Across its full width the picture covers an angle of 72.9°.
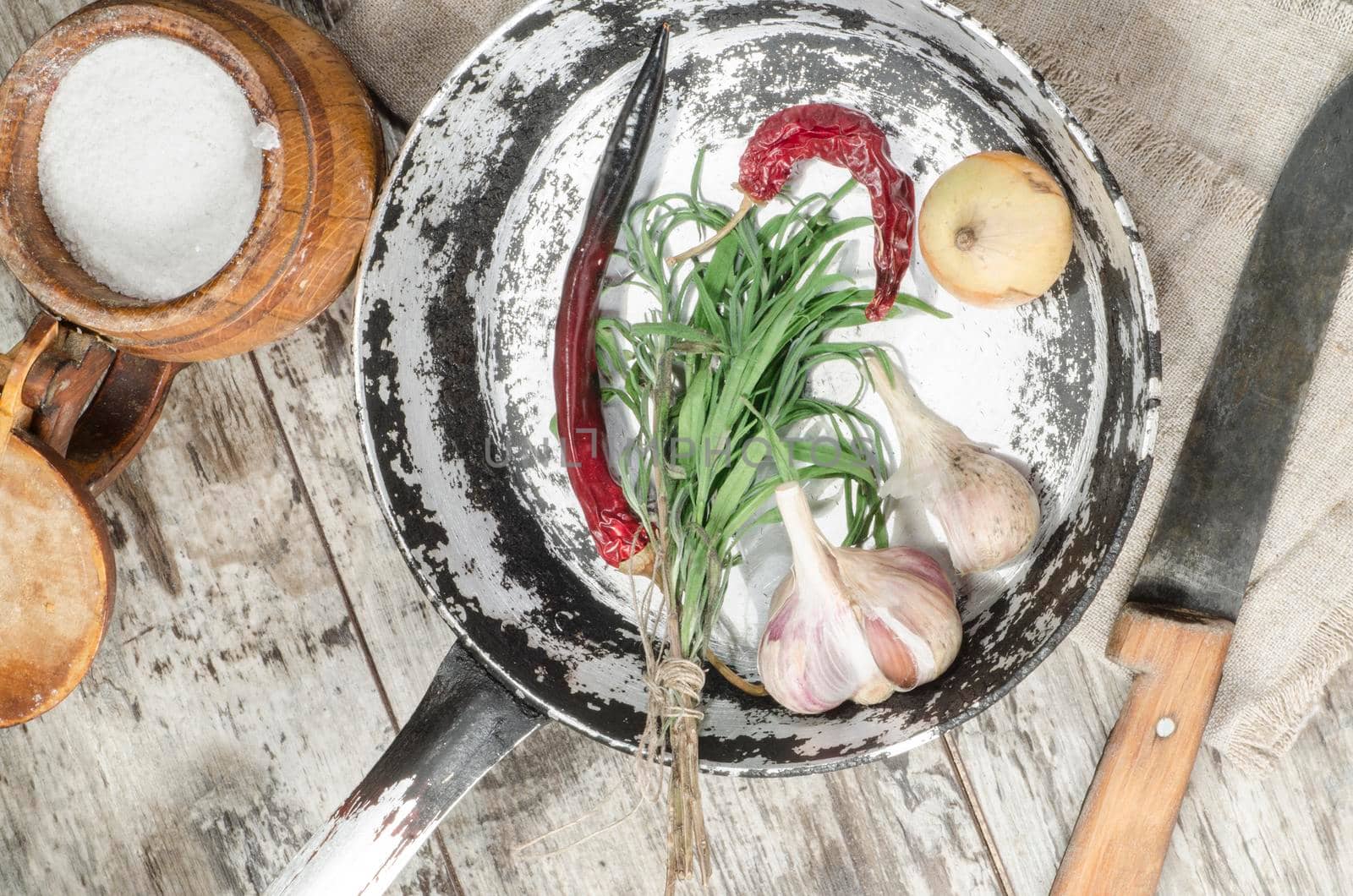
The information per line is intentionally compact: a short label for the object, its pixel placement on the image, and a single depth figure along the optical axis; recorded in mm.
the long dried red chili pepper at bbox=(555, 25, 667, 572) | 866
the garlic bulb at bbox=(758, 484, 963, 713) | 783
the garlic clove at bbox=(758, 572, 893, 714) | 787
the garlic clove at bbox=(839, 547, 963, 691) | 785
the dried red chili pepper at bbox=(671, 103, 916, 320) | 836
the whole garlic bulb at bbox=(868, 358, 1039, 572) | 805
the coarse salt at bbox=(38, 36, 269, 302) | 791
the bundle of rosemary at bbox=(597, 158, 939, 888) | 798
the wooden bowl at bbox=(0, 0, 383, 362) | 751
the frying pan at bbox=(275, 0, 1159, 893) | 776
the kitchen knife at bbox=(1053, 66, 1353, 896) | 856
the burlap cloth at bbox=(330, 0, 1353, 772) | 892
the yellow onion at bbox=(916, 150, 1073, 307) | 756
